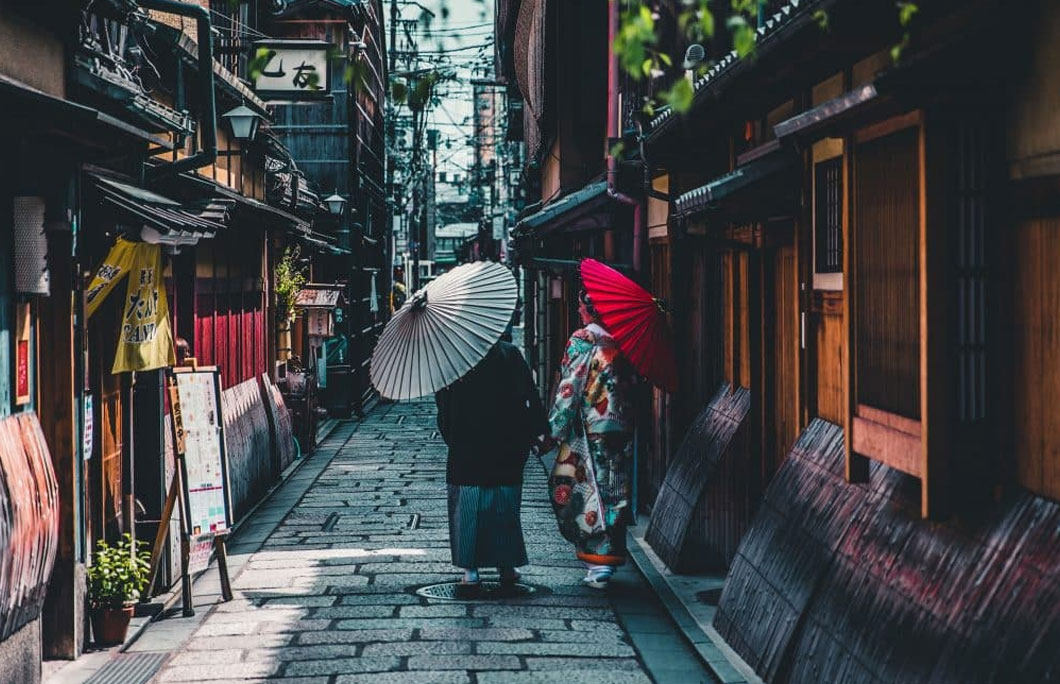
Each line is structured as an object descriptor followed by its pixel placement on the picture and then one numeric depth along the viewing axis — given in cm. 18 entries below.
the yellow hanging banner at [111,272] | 1152
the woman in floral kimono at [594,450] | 1303
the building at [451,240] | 10494
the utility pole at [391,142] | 5275
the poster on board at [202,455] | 1206
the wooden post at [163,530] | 1195
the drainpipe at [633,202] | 1823
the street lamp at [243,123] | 1917
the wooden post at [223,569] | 1257
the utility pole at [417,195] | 4791
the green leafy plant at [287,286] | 2706
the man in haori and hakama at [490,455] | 1257
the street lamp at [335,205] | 3341
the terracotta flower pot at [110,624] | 1100
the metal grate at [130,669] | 1003
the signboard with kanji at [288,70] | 2042
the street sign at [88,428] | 1129
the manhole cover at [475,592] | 1261
